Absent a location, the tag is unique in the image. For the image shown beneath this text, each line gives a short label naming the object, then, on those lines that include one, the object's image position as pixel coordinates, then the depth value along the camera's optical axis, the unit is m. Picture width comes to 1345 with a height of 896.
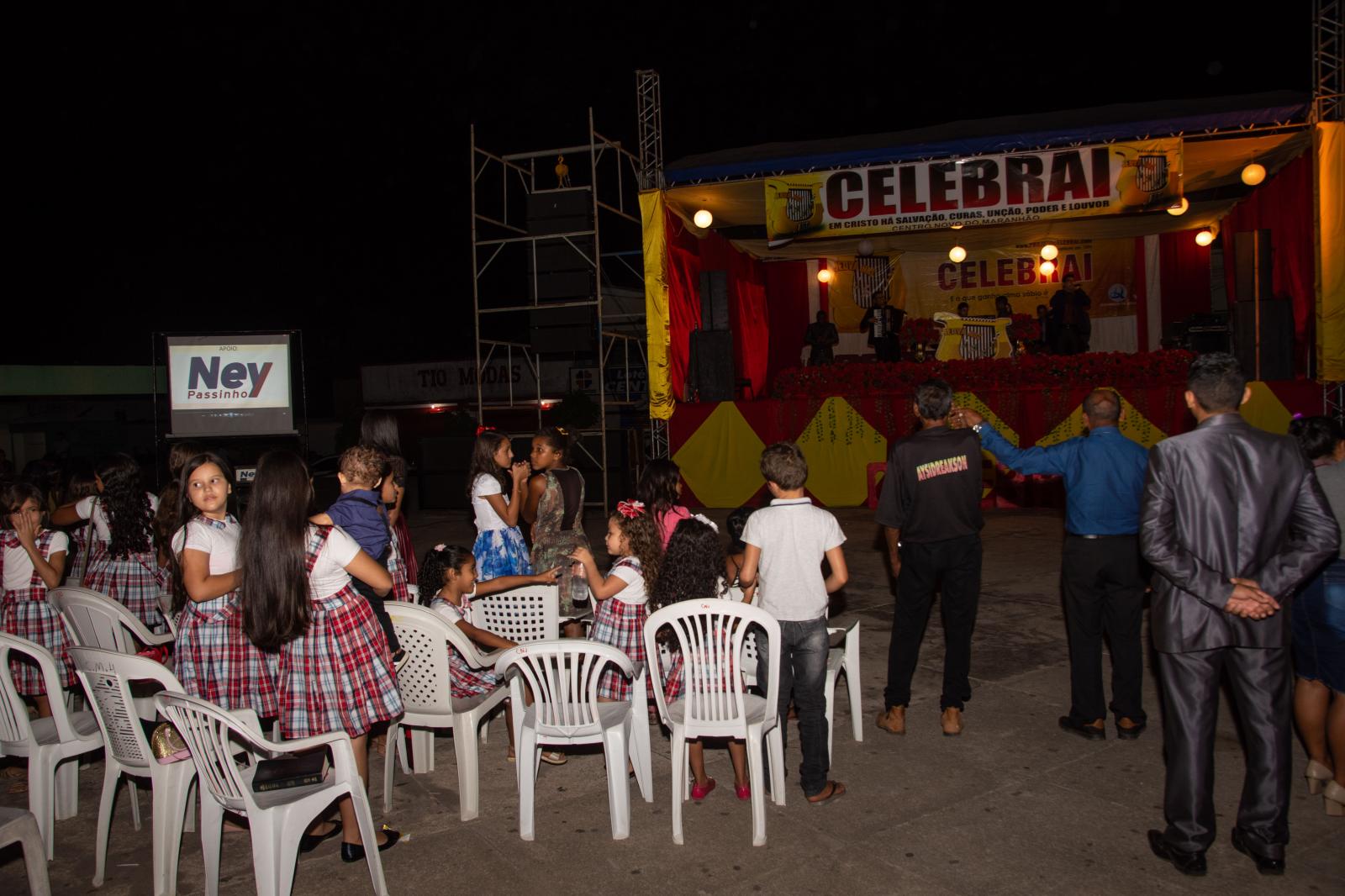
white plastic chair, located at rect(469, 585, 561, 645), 4.25
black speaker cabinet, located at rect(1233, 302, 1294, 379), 11.11
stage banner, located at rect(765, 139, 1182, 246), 10.38
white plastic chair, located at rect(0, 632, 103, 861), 3.47
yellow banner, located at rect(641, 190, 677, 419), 11.53
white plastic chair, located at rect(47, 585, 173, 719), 4.09
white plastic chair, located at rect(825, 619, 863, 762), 4.27
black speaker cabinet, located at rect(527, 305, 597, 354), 12.59
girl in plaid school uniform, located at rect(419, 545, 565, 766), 4.06
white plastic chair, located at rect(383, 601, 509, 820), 3.64
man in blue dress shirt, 4.09
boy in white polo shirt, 3.56
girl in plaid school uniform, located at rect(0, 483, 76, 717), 4.32
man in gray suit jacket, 2.93
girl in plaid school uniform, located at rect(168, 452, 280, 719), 3.30
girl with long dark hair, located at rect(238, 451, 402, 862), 3.05
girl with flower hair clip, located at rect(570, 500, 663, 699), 3.78
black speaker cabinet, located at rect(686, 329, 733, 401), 12.16
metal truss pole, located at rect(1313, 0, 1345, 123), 9.74
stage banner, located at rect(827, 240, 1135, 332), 16.47
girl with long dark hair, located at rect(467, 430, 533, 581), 5.24
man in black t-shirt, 4.25
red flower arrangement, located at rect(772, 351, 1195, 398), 10.94
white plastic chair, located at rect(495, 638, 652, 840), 3.35
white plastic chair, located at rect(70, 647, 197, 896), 3.11
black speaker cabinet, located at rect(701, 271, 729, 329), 12.67
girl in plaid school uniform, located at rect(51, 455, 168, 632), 4.78
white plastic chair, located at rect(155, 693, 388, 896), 2.83
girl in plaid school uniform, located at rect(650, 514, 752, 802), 3.66
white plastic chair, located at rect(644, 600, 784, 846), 3.35
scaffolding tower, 12.08
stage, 10.79
